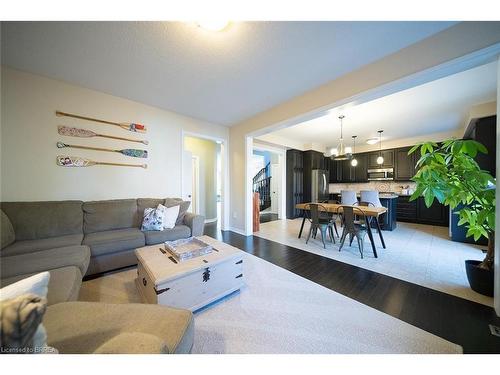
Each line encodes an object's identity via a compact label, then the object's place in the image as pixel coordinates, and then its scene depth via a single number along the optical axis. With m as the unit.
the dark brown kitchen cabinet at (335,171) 6.73
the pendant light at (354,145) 5.10
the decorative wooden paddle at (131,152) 2.66
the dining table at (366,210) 2.73
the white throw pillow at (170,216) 2.62
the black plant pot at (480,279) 1.69
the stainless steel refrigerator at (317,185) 6.01
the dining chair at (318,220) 3.20
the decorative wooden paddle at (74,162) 2.42
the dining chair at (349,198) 4.18
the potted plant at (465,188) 1.62
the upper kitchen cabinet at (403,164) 5.17
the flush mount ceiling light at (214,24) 1.48
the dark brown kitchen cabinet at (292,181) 5.94
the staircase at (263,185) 8.02
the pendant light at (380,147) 4.78
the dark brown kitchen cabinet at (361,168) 6.12
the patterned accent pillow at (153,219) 2.49
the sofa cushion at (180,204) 2.95
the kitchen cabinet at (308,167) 6.12
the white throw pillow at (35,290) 0.53
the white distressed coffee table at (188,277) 1.34
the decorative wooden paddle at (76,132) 2.42
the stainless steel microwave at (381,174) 5.58
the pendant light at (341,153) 4.11
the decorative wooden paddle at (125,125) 2.48
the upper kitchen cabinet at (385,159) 5.58
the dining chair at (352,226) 2.77
